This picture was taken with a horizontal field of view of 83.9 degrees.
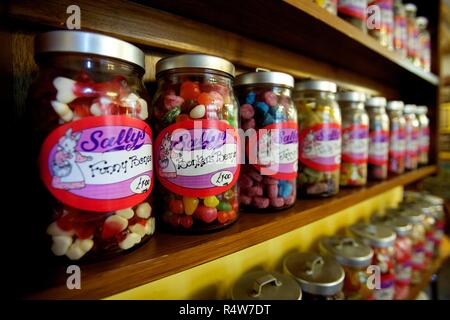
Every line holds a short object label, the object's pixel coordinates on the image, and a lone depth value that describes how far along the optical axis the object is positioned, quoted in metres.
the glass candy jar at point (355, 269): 0.65
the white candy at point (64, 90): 0.26
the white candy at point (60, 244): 0.26
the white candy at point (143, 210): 0.31
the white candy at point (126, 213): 0.28
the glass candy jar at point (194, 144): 0.33
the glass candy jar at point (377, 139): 0.73
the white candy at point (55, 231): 0.26
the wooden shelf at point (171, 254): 0.25
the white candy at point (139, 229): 0.30
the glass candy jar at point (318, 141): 0.52
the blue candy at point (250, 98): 0.45
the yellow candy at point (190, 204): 0.34
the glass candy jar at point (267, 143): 0.43
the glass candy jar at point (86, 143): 0.26
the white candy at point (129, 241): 0.29
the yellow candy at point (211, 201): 0.34
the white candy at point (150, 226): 0.32
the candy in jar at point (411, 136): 0.94
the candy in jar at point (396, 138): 0.84
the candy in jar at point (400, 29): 0.88
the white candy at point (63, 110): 0.26
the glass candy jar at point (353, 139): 0.62
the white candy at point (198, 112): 0.33
